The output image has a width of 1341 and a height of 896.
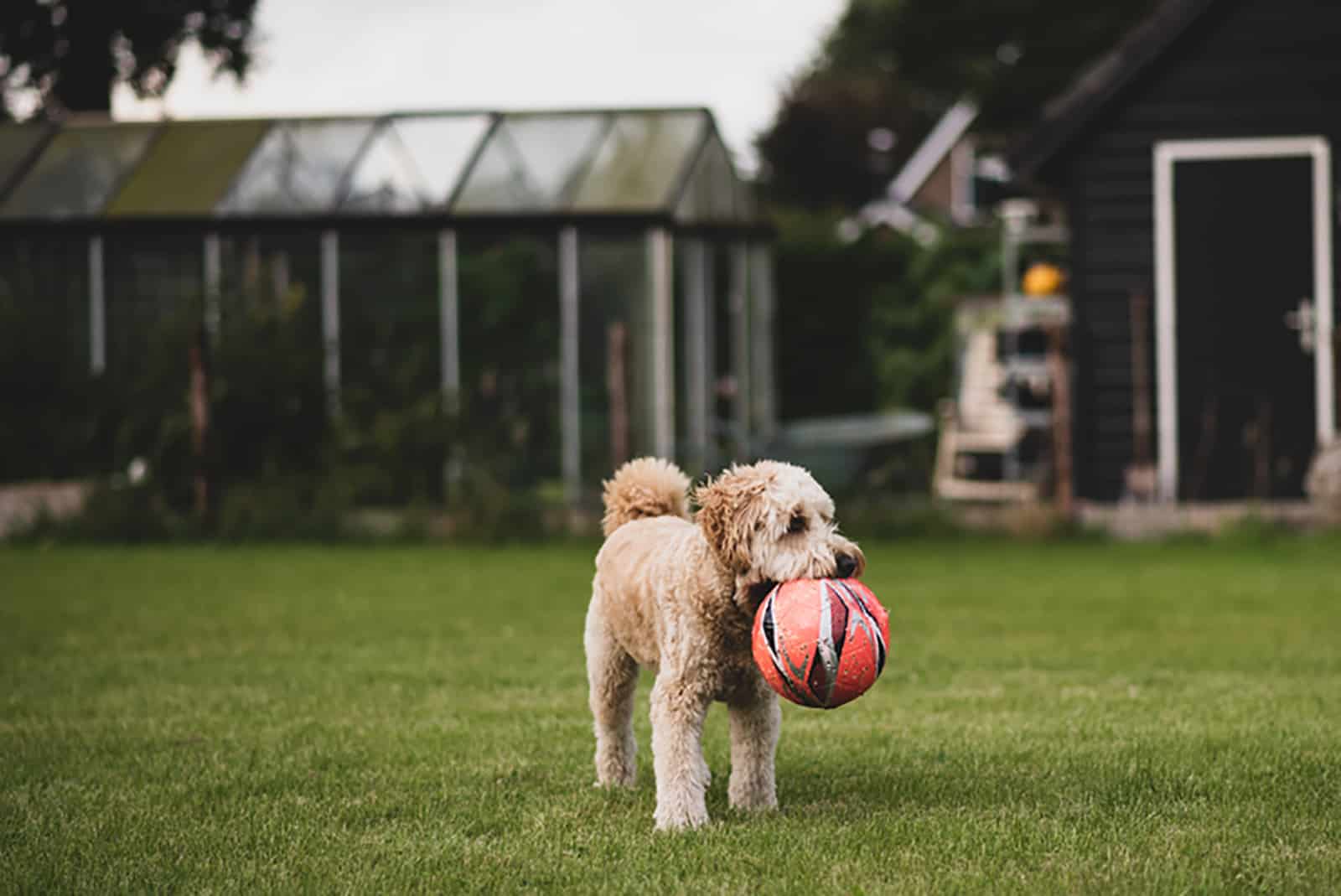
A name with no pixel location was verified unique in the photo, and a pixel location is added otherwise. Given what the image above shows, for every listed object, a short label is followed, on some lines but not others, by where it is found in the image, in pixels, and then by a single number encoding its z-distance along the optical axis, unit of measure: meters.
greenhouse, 18.42
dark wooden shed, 17.61
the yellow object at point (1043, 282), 20.77
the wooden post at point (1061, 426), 16.03
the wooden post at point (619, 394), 16.08
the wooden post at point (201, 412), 16.28
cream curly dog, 5.81
